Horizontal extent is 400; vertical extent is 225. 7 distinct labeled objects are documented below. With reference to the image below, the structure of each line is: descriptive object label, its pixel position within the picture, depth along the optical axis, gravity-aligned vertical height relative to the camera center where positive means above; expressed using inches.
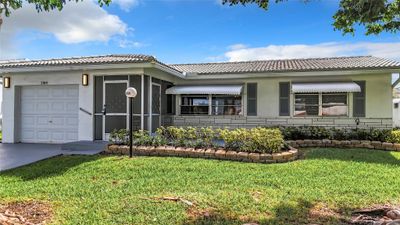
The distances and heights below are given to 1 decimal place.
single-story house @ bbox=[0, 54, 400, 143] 642.8 +40.7
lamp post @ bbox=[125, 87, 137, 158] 491.1 +29.4
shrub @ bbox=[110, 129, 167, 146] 529.1 -42.8
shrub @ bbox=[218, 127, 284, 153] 486.8 -40.8
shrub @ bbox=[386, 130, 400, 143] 620.4 -42.9
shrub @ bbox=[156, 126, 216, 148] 520.4 -39.6
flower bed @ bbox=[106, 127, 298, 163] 476.6 -49.7
